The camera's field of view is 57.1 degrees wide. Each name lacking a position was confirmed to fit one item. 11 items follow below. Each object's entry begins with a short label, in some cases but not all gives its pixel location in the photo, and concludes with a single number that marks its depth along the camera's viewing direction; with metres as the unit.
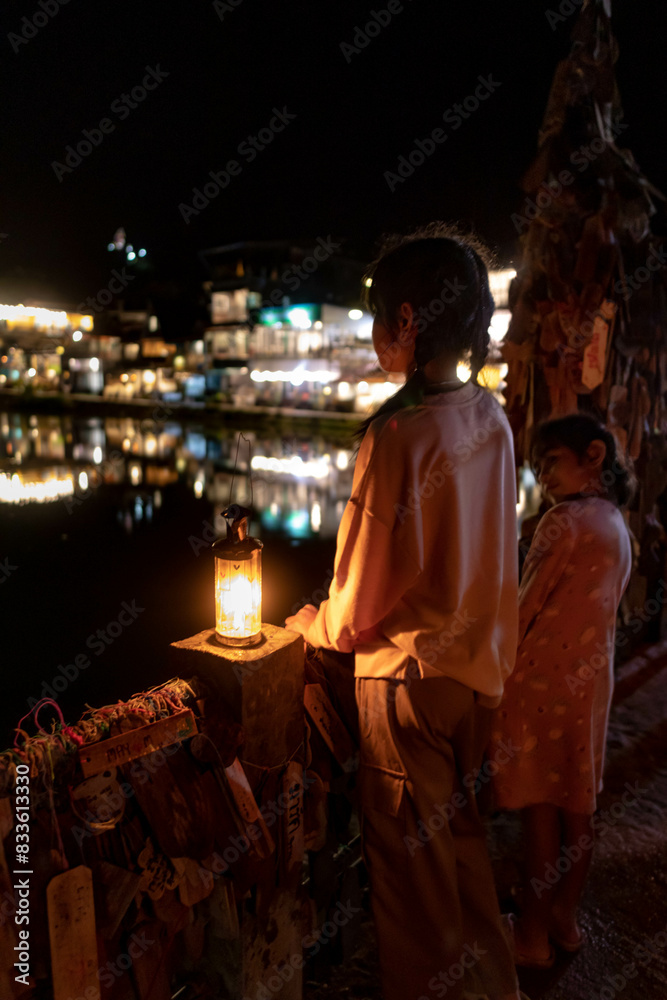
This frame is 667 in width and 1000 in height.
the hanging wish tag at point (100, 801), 1.65
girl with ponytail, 1.76
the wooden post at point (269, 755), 2.00
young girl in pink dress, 2.38
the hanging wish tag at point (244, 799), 1.93
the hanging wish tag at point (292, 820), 2.13
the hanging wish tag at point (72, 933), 1.57
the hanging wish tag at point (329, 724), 2.34
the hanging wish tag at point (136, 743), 1.68
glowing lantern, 2.10
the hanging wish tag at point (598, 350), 3.96
